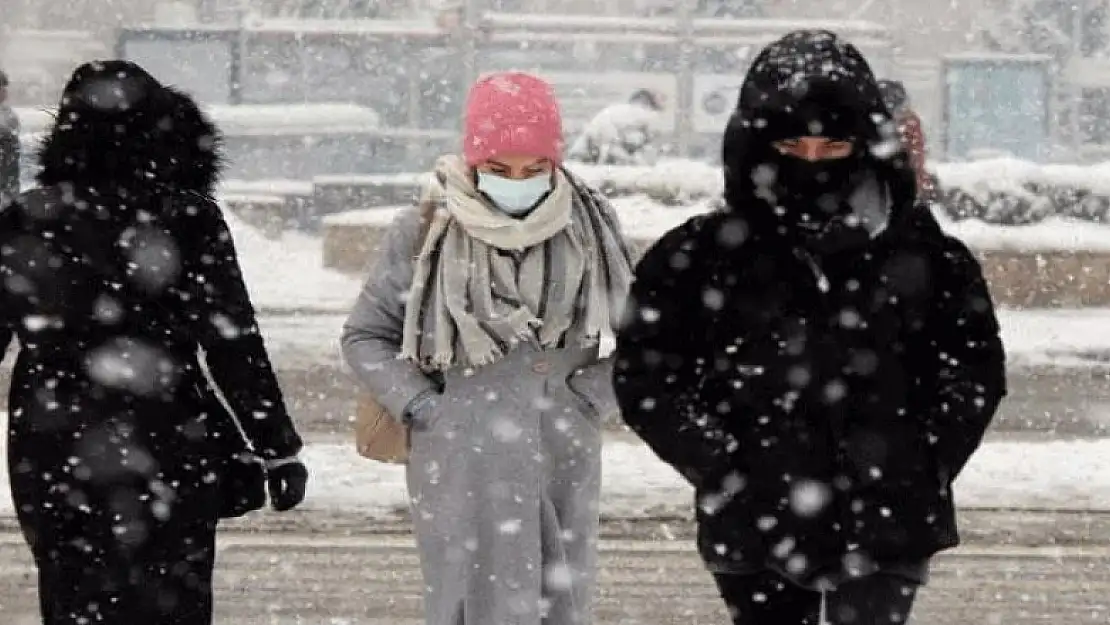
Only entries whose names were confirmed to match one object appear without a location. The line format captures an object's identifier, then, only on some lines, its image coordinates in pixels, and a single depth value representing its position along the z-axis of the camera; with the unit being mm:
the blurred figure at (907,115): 12719
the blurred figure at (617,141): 37719
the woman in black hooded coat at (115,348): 7602
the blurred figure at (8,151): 26141
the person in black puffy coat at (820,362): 6871
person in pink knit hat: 8367
